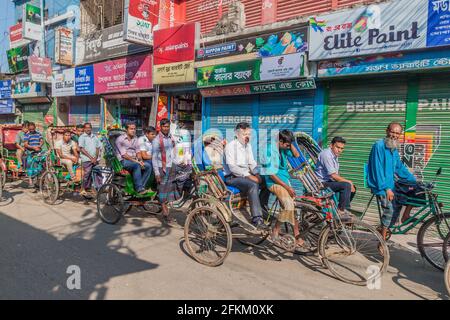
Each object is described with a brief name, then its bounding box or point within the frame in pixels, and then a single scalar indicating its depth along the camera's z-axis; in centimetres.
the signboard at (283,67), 797
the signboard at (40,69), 1566
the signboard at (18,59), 1814
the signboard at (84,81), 1426
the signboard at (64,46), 1466
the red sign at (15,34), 1828
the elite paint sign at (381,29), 614
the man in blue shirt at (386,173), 461
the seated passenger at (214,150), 521
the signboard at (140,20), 1066
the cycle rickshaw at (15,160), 896
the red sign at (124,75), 1187
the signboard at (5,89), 1997
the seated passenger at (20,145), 945
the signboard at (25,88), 1722
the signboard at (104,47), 1273
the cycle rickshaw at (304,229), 407
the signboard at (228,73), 888
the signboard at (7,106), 2003
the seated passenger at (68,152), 813
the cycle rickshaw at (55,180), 803
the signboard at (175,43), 1034
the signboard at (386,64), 623
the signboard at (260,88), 808
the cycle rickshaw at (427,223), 440
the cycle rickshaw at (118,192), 632
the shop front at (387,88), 638
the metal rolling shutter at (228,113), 971
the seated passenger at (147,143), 669
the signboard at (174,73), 1038
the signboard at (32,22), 1573
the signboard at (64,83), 1516
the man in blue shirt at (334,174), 502
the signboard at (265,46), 811
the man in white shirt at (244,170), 460
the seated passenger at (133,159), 636
